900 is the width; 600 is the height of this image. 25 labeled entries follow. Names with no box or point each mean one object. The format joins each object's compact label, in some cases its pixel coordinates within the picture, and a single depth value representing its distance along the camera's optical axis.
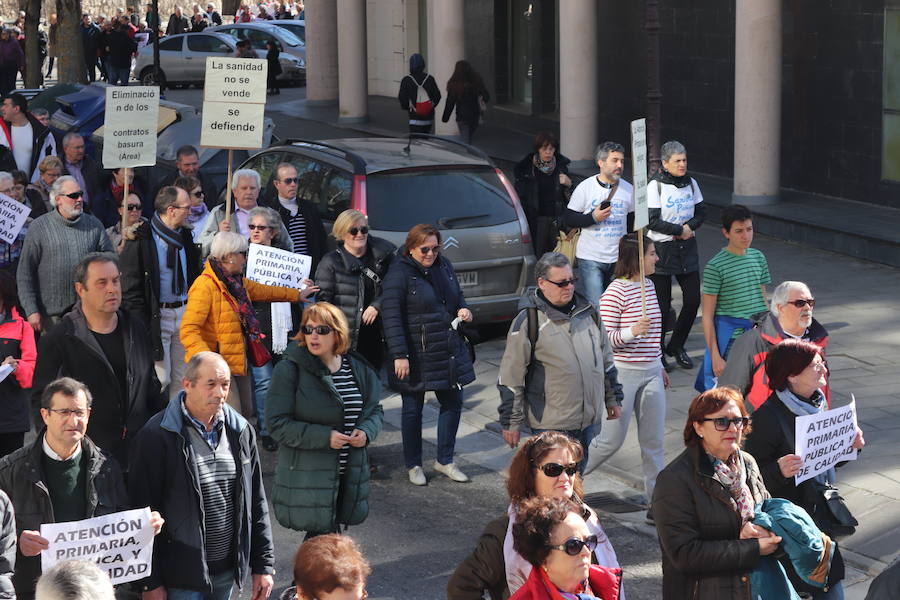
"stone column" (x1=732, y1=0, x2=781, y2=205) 18.12
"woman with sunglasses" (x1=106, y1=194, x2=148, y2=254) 11.10
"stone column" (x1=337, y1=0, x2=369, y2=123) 28.45
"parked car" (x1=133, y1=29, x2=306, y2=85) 39.78
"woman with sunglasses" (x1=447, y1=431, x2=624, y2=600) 5.38
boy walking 10.07
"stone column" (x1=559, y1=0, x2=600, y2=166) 21.89
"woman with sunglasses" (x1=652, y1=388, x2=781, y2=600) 5.87
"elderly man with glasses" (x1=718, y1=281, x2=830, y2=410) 7.73
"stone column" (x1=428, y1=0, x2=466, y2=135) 24.73
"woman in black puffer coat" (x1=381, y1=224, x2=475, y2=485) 9.67
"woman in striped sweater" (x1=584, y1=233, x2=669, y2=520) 9.11
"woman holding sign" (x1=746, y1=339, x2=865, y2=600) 6.73
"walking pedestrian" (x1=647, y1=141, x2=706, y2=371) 11.88
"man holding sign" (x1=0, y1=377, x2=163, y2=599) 6.12
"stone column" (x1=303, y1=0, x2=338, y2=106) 31.28
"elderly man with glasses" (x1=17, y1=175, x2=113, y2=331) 10.30
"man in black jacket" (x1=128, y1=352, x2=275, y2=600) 6.34
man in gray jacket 8.38
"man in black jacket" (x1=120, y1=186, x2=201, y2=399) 10.20
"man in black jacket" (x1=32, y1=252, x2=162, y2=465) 7.66
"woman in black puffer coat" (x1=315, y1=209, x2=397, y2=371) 10.19
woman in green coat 7.50
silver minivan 12.60
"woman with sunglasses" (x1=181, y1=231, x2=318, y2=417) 9.40
